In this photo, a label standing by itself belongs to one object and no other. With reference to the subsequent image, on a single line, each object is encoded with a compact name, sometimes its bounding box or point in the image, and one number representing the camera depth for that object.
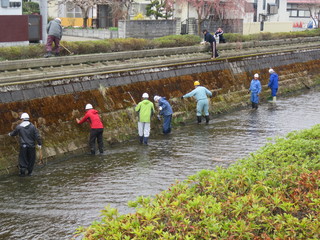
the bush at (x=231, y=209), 7.30
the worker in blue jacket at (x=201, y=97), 22.31
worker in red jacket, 17.48
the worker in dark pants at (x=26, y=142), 15.32
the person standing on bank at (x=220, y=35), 32.91
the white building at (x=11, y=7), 25.04
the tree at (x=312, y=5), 62.59
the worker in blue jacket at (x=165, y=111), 20.38
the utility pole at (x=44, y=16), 23.97
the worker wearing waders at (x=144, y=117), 19.06
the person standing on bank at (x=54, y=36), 21.44
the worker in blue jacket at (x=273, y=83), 27.58
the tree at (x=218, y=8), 40.85
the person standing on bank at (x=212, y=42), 28.52
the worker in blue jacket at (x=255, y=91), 25.64
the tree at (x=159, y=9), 40.00
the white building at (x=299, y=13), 68.06
